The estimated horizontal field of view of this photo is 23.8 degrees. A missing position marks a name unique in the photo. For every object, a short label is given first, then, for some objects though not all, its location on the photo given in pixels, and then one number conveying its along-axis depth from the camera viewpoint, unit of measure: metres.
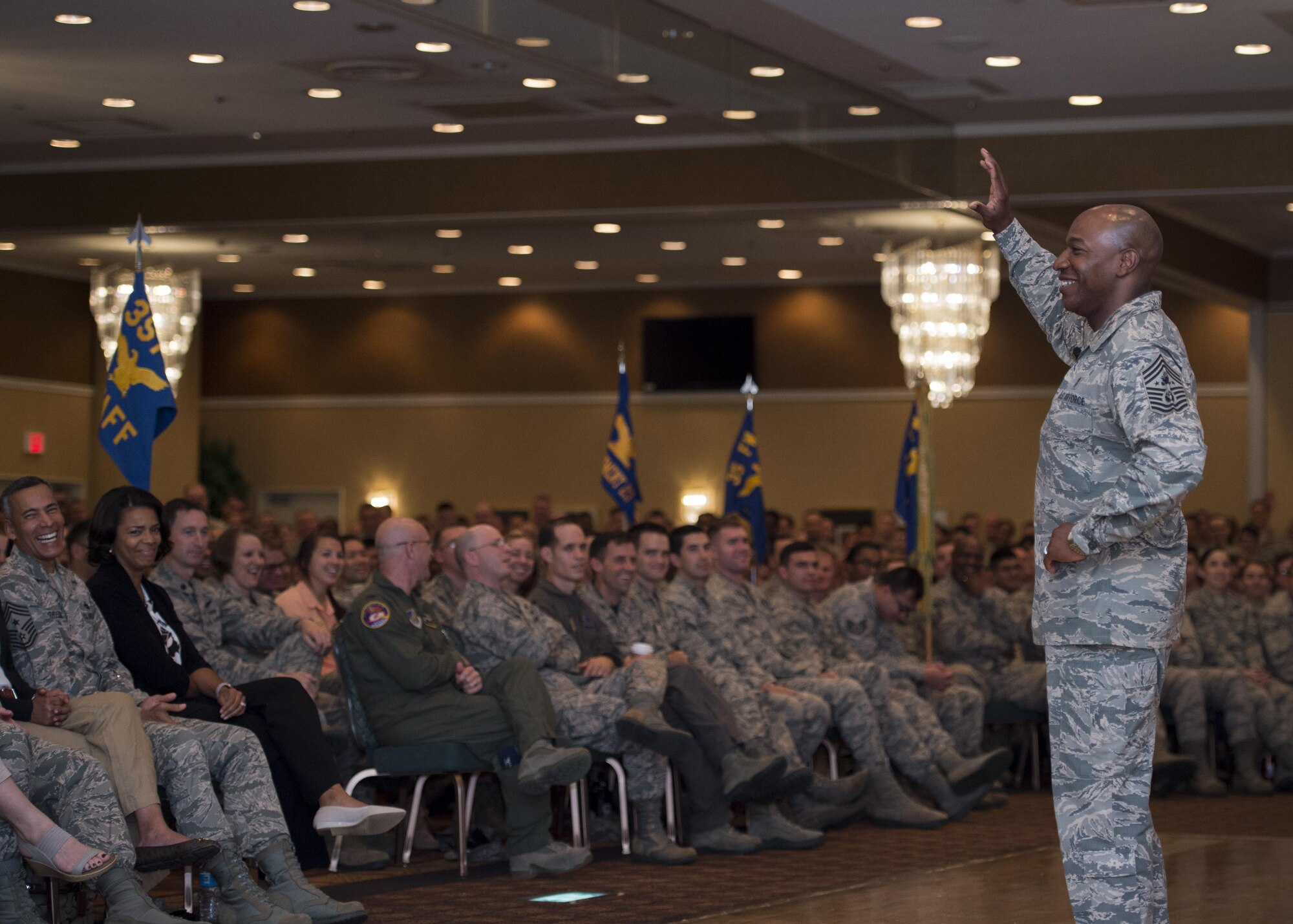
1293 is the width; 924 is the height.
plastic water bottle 8.09
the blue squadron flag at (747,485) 18.77
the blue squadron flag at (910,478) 17.95
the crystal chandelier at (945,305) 21.63
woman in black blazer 8.92
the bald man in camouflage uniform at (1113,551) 5.67
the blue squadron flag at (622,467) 18.86
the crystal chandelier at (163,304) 22.56
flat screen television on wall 29.50
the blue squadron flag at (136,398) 11.72
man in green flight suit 10.02
